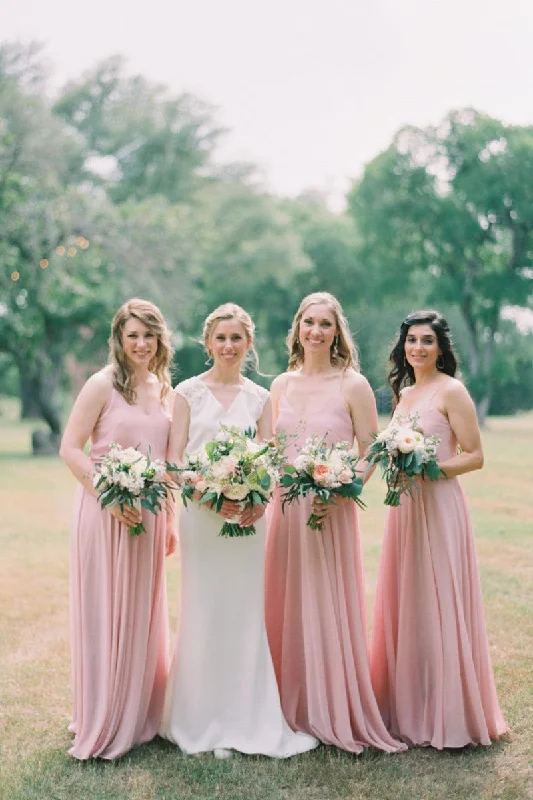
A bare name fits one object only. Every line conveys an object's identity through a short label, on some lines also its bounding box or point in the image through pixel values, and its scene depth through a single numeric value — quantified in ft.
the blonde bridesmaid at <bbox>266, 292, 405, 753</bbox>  17.79
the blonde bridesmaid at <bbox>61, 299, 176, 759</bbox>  17.43
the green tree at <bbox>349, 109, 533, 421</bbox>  139.85
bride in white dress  17.74
